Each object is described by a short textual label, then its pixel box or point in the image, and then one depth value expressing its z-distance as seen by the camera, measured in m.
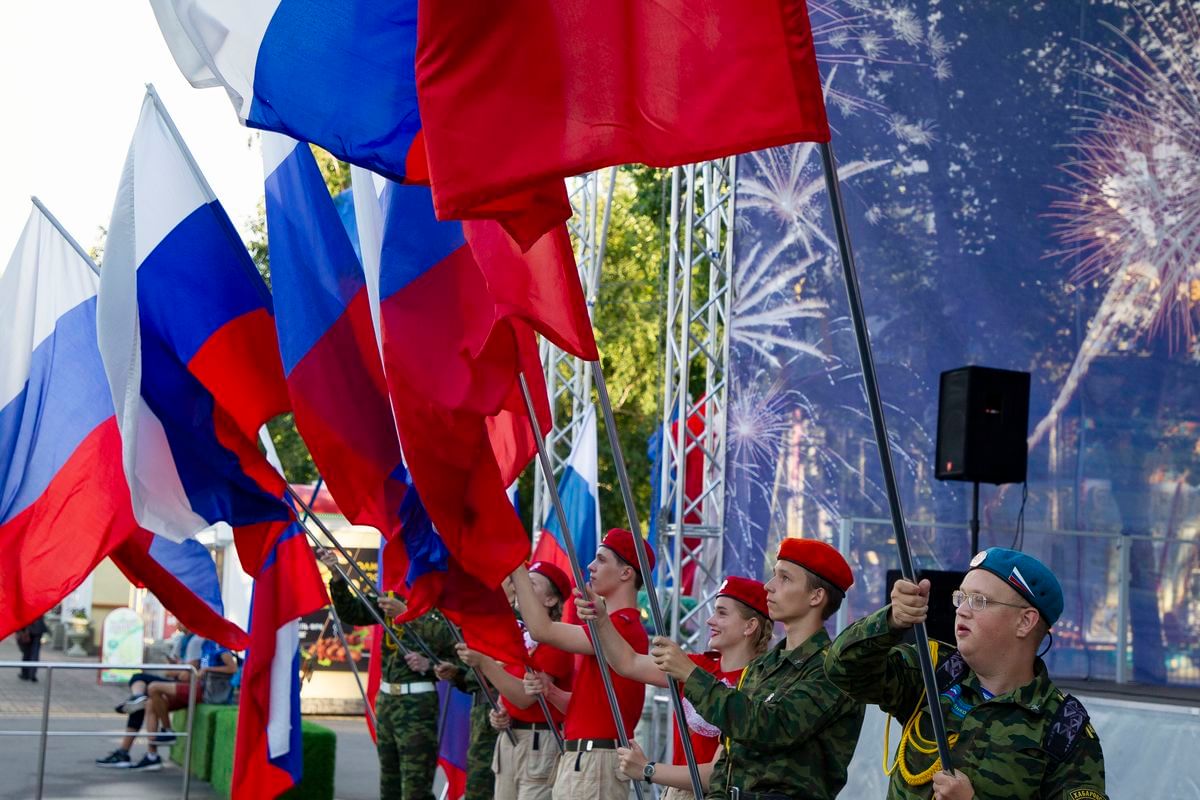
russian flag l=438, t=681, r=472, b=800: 10.88
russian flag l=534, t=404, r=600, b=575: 12.02
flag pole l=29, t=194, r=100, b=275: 9.23
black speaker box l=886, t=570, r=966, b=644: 7.62
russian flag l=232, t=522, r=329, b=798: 8.93
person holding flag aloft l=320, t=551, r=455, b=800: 9.53
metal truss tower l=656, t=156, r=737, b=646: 10.98
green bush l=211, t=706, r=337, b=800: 12.22
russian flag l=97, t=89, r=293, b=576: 7.12
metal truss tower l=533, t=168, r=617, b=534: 13.76
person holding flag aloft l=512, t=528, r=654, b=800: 6.73
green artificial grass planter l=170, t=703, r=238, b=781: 14.29
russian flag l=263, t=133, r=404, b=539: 6.44
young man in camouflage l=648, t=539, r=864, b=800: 4.44
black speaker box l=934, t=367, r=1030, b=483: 9.05
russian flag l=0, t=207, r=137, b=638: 7.79
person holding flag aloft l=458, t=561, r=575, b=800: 7.93
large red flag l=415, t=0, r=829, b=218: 3.15
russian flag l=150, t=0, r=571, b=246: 4.66
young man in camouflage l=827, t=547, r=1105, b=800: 3.40
